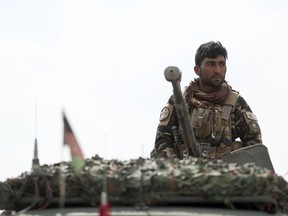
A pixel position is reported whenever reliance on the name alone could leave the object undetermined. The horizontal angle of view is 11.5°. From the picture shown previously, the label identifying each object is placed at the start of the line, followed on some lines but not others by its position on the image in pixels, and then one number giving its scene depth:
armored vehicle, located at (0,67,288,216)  10.09
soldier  15.89
